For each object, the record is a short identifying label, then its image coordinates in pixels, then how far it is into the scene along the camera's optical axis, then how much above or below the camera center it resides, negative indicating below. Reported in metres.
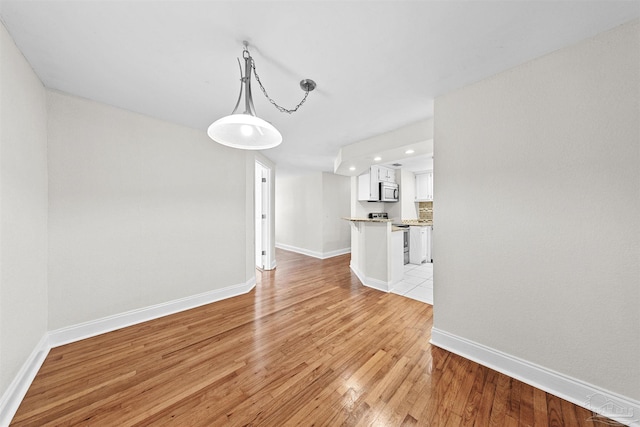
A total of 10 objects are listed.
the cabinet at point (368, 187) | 4.51 +0.57
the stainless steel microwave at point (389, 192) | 4.76 +0.52
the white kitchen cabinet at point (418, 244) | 4.71 -0.71
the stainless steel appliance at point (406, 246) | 4.79 -0.77
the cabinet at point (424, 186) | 5.55 +0.74
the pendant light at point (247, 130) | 1.14 +0.52
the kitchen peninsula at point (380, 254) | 3.19 -0.65
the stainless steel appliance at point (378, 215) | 5.22 -0.04
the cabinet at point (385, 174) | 4.68 +0.93
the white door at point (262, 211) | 4.29 +0.04
